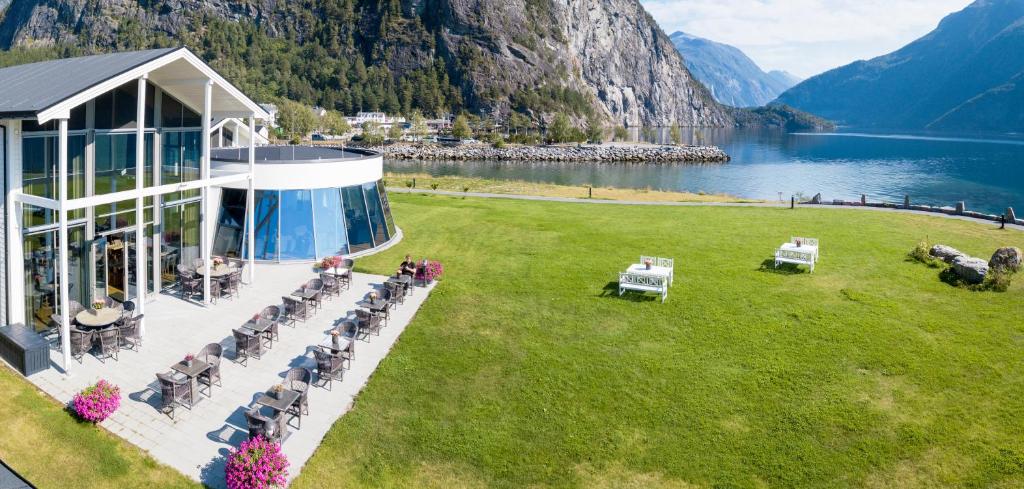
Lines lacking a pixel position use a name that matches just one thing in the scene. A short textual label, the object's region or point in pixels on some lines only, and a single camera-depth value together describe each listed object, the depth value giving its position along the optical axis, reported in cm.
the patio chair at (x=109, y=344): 1595
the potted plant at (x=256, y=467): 1108
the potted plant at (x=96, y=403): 1309
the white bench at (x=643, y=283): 2180
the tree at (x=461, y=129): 16600
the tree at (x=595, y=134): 17556
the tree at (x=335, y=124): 16250
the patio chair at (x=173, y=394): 1348
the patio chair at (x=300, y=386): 1368
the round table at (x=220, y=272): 2076
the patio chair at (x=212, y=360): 1469
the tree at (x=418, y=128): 16525
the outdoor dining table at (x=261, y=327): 1666
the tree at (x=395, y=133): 16100
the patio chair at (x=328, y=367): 1536
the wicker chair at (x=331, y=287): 2195
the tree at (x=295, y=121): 15029
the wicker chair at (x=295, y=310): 1942
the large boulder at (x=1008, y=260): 2409
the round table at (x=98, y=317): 1595
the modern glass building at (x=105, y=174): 1578
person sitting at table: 2355
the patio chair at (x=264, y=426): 1229
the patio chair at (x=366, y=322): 1847
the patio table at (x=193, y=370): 1398
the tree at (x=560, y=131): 16362
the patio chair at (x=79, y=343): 1576
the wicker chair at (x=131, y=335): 1656
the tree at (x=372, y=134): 14850
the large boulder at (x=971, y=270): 2292
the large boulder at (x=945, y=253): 2578
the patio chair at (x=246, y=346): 1620
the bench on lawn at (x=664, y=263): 2331
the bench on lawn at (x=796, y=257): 2505
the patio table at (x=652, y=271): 2212
